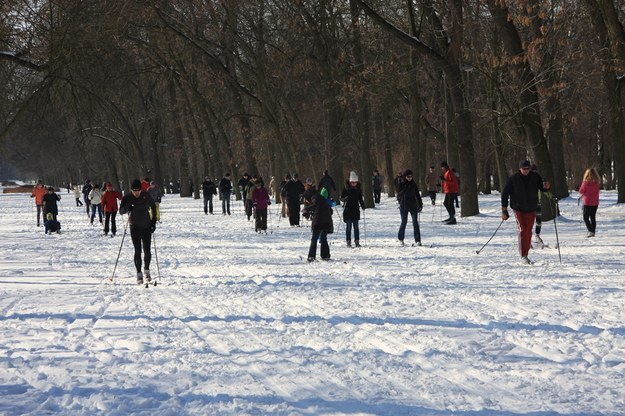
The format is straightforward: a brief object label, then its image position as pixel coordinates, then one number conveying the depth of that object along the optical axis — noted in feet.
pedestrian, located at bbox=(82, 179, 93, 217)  141.08
